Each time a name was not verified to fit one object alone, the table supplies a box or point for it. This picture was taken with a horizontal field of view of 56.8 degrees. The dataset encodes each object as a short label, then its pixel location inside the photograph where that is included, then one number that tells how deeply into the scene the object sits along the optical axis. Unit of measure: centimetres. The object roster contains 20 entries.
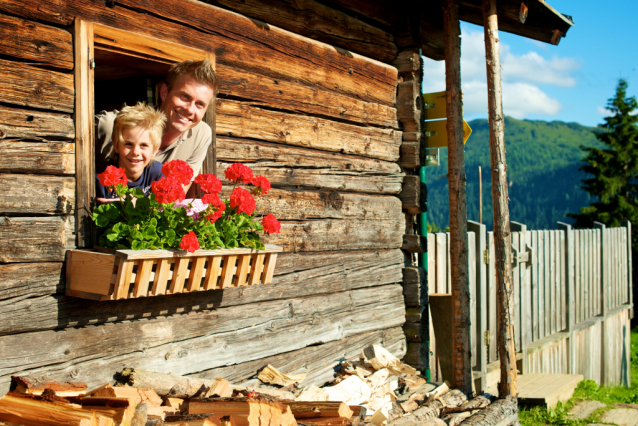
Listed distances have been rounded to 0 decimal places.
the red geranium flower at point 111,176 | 276
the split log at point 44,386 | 260
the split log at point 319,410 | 334
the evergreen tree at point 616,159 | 2244
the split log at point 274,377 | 385
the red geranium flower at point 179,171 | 291
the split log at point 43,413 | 232
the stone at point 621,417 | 639
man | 328
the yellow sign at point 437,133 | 535
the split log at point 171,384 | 305
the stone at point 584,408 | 633
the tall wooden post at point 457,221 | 506
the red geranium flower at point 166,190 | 282
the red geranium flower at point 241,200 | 318
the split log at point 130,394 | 281
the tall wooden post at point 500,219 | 493
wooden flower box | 272
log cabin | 277
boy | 303
